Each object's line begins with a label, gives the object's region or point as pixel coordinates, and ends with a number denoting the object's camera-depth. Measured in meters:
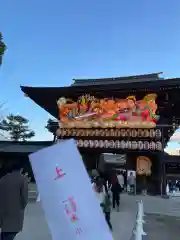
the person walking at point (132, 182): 10.87
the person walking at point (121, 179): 11.18
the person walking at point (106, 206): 4.44
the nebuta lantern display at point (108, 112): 11.55
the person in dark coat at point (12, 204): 2.65
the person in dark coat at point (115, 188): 6.96
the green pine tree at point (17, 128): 25.80
